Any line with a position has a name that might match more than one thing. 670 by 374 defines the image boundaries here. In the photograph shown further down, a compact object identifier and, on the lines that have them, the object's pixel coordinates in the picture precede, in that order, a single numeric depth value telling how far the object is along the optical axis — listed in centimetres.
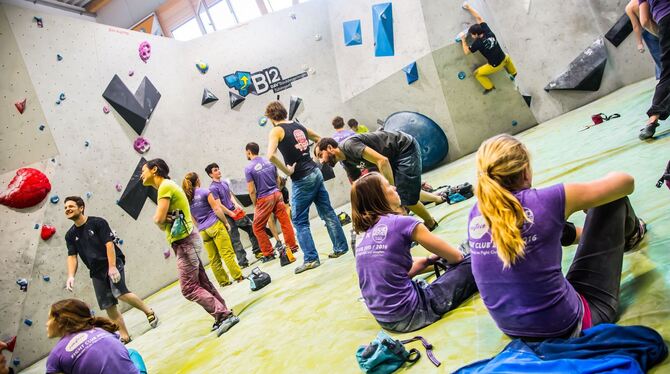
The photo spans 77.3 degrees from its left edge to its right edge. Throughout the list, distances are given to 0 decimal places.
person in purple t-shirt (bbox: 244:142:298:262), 529
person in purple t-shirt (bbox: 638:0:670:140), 333
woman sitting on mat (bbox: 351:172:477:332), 223
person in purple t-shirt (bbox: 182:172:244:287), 509
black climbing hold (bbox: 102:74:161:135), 734
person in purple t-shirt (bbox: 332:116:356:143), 601
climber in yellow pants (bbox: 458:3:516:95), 739
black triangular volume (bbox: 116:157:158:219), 720
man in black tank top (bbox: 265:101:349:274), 445
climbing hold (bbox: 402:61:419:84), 824
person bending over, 356
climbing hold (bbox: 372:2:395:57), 833
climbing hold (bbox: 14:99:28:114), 613
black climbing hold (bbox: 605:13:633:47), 698
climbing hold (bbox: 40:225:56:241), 603
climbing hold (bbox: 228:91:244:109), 884
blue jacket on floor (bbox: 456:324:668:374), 129
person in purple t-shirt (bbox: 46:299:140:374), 220
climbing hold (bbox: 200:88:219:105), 864
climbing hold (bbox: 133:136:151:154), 754
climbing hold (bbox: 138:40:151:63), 791
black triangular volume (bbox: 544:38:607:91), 741
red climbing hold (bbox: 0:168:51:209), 584
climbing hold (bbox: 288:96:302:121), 915
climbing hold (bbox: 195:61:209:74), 860
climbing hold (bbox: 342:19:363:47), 878
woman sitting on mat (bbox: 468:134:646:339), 146
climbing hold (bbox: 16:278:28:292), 573
